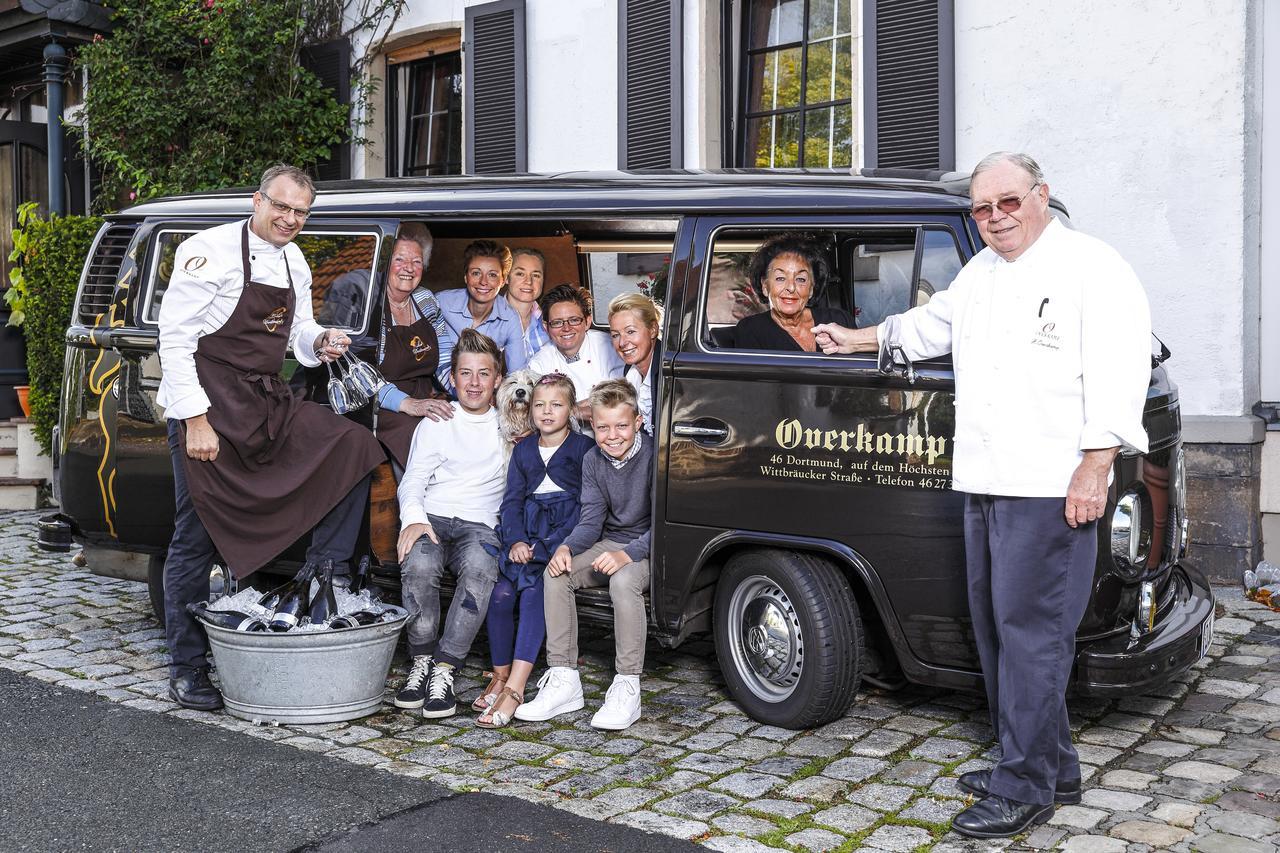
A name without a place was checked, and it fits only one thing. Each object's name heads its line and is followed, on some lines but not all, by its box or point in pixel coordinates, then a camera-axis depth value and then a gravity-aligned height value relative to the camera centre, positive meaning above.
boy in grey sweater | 4.86 -0.60
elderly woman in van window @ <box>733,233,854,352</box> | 4.71 +0.38
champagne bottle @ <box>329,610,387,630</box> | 4.75 -0.82
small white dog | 5.38 -0.04
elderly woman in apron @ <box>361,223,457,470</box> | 5.46 +0.21
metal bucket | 4.71 -1.01
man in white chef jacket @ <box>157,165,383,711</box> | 4.87 -0.10
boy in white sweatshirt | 5.10 -0.50
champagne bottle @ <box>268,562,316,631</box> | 4.77 -0.77
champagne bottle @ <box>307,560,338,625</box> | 4.80 -0.76
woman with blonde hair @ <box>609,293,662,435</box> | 5.34 +0.27
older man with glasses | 3.57 -0.08
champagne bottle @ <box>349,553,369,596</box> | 5.02 -0.71
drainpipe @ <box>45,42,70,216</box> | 11.62 +2.58
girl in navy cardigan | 5.04 -0.48
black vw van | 4.22 -0.23
